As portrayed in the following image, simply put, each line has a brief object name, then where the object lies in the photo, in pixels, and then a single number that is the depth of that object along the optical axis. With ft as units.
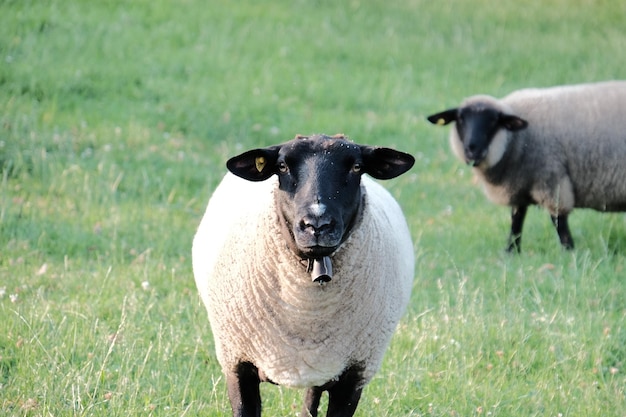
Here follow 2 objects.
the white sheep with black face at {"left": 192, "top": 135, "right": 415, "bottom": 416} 26.08
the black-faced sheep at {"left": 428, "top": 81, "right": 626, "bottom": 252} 57.98
